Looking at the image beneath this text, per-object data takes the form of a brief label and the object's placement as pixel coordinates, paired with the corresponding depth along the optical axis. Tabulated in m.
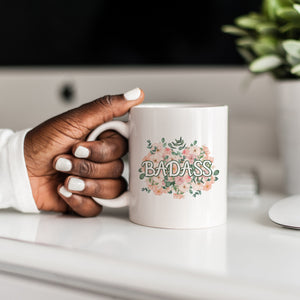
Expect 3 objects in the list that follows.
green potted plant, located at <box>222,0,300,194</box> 0.62
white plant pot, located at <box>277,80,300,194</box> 0.62
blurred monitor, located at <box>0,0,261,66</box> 0.98
